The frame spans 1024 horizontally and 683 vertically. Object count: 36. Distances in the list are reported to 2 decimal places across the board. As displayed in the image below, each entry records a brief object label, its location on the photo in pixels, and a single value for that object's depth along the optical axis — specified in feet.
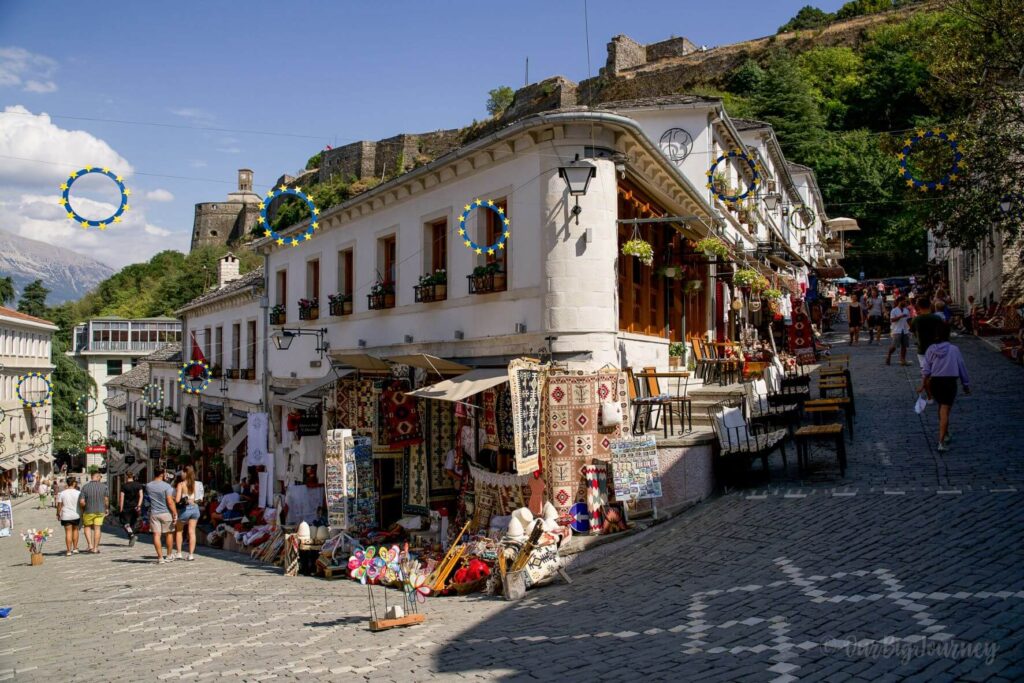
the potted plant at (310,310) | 62.59
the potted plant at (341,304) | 57.82
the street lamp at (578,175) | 36.70
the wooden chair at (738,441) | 35.91
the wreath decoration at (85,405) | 179.42
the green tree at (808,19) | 238.29
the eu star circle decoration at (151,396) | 110.34
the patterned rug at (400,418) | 44.37
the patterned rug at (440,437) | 43.60
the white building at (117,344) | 196.85
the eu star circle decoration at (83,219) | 29.50
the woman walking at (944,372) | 35.47
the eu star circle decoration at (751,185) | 52.37
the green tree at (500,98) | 269.81
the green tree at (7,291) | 191.31
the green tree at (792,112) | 162.91
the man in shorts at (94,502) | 49.47
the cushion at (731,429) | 36.45
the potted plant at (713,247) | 45.14
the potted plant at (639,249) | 39.14
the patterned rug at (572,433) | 35.35
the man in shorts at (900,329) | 64.44
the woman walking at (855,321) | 82.33
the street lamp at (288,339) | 58.44
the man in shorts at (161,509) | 42.98
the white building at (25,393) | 146.92
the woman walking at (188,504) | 45.06
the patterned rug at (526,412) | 33.91
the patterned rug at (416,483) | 43.04
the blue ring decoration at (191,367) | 82.21
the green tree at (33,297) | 227.20
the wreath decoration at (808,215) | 99.00
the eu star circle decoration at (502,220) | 38.29
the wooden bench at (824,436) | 34.06
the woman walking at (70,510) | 49.83
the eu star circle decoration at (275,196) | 38.86
